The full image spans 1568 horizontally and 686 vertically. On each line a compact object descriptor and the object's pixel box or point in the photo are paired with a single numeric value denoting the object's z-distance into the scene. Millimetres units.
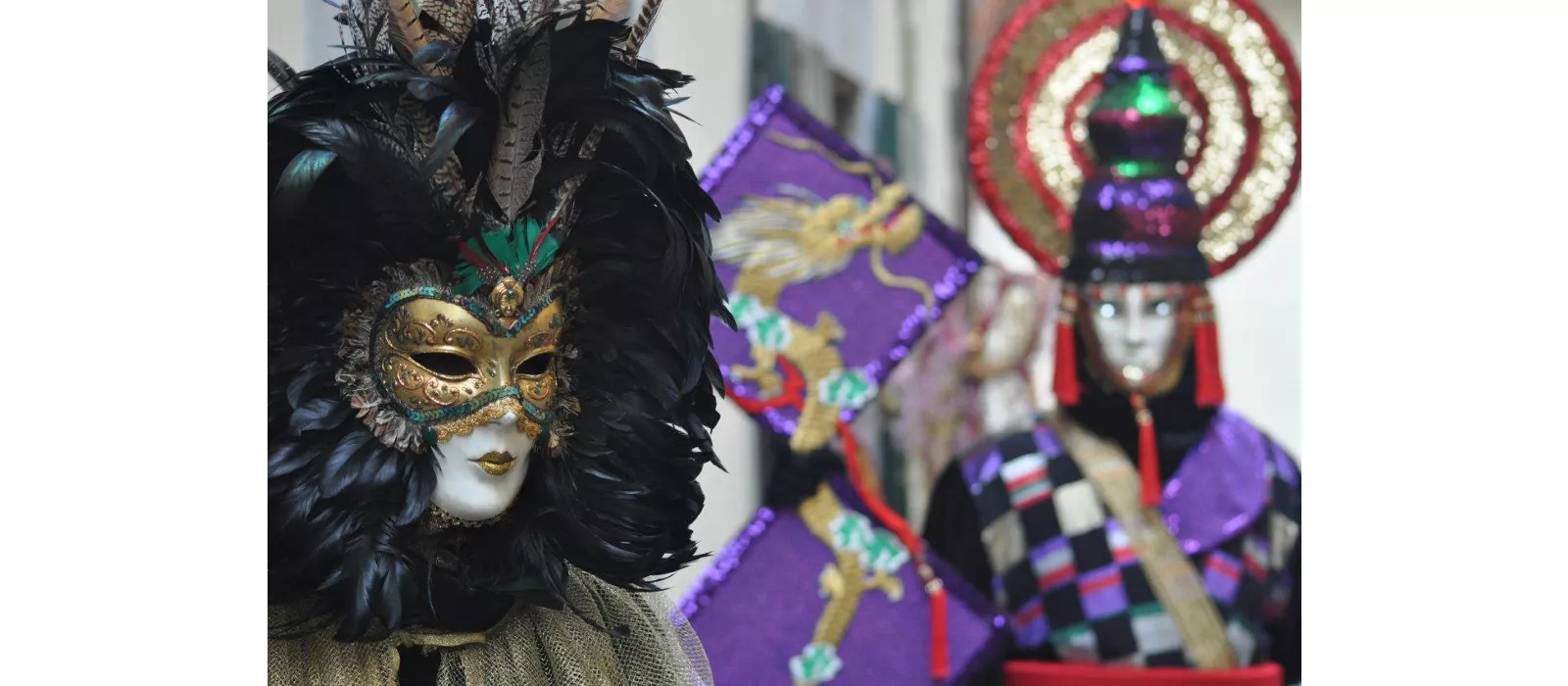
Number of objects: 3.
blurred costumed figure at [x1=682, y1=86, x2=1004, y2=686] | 4762
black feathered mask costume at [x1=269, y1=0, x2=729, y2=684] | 3187
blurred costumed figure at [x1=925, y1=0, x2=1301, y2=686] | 5152
